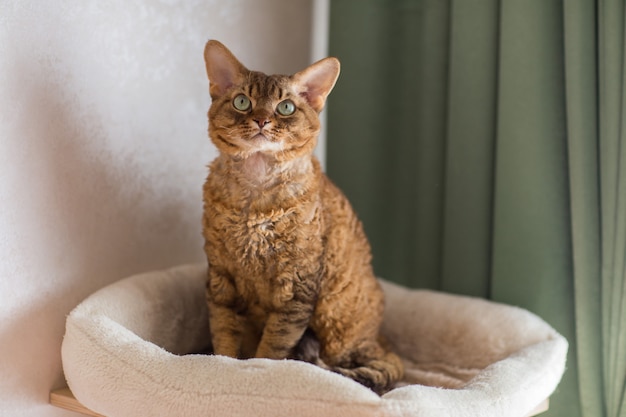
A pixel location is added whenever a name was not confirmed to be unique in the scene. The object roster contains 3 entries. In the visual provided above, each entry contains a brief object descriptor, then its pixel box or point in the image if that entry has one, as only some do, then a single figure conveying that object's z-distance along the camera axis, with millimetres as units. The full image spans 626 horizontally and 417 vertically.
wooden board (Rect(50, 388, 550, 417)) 1561
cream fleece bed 1228
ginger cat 1490
